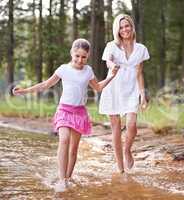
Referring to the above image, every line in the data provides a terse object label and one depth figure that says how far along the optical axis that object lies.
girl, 5.77
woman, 6.51
